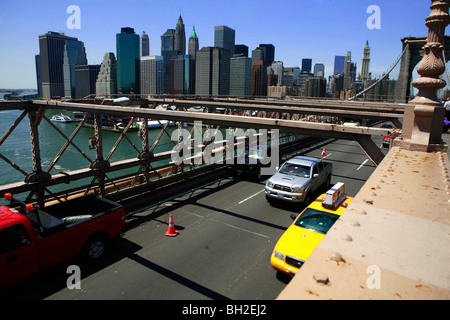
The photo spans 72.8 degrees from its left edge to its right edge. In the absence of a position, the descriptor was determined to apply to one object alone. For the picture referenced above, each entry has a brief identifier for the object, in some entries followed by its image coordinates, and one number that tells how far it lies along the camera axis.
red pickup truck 6.03
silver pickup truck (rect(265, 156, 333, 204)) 11.52
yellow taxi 6.77
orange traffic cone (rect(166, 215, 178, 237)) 9.23
